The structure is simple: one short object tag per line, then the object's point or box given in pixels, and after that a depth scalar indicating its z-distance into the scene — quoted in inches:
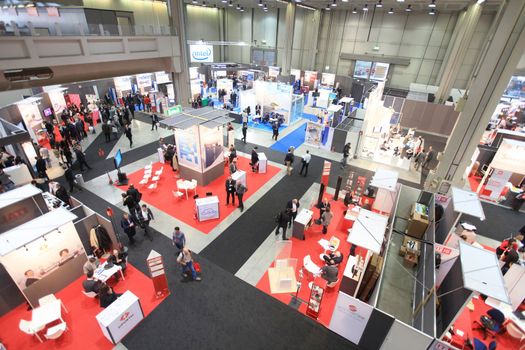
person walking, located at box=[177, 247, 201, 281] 271.9
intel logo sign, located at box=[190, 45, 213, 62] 693.9
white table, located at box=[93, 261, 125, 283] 259.6
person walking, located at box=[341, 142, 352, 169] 535.1
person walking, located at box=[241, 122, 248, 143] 612.3
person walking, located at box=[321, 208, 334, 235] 352.8
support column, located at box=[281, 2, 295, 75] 933.8
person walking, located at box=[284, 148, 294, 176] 492.4
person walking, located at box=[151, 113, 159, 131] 663.1
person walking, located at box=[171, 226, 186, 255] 292.7
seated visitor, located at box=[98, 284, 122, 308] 247.6
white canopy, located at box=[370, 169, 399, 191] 356.8
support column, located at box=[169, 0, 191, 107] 605.7
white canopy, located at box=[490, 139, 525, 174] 429.1
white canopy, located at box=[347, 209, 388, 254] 232.1
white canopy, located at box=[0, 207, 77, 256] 230.4
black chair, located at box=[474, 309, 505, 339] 246.4
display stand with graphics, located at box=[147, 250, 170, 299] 233.7
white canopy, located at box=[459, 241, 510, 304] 183.5
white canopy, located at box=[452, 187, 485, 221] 282.2
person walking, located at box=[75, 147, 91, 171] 475.2
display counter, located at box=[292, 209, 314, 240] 338.3
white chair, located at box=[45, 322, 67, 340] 215.2
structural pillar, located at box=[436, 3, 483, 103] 757.9
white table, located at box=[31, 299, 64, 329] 221.0
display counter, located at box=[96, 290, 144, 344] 216.2
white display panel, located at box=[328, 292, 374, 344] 210.2
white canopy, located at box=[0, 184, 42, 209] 273.8
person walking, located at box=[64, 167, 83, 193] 414.6
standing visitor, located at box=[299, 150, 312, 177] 491.5
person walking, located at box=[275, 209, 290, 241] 332.2
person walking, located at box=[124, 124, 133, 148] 568.2
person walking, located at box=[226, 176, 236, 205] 391.9
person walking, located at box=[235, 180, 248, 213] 381.7
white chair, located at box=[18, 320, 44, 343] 218.2
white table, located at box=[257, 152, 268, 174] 494.9
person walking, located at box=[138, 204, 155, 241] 331.0
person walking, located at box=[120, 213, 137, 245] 311.0
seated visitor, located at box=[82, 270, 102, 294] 244.2
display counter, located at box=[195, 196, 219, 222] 360.2
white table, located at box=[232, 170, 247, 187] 415.0
